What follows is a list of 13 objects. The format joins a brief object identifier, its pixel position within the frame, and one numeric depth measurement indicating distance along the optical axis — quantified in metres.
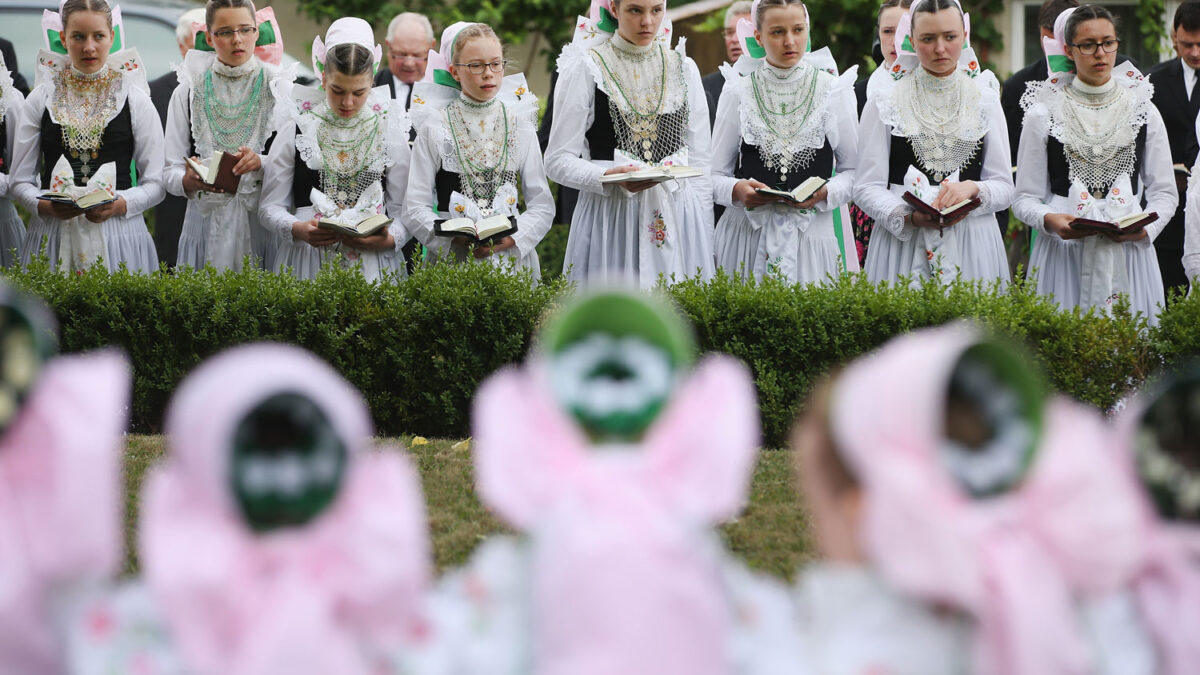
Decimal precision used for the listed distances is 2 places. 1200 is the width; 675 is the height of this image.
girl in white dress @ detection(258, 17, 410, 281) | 13.10
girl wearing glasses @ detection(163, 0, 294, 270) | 13.98
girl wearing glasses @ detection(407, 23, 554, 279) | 12.96
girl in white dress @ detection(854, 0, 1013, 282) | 13.02
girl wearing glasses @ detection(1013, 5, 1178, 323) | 12.88
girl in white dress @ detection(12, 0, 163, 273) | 13.90
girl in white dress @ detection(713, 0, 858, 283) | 13.27
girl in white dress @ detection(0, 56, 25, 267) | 14.28
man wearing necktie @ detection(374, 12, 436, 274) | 16.02
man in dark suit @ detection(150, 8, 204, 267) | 16.44
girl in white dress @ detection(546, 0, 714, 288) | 12.98
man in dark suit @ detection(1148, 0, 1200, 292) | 14.56
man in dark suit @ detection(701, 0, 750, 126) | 16.42
